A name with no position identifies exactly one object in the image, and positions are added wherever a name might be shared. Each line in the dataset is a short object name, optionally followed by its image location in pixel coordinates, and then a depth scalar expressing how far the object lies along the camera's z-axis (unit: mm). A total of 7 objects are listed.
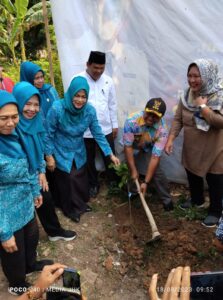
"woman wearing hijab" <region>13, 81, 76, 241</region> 1847
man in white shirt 2808
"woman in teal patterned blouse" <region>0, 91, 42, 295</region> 1616
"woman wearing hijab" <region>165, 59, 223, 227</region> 2243
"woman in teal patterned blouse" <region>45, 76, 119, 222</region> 2473
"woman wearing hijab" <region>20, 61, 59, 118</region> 2685
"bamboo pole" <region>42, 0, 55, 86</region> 3256
